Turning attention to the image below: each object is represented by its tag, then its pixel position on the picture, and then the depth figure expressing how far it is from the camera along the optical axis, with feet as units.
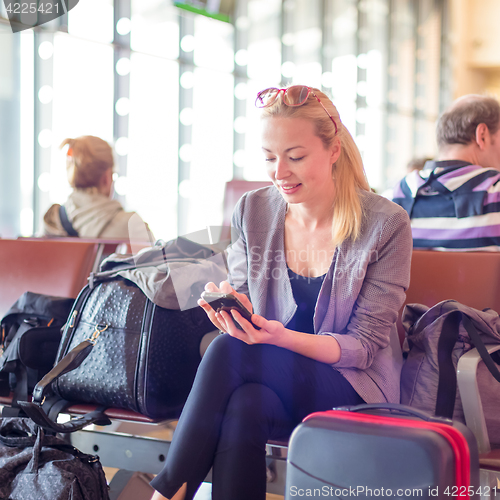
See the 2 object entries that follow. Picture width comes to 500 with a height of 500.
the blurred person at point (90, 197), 8.93
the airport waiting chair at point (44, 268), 6.67
